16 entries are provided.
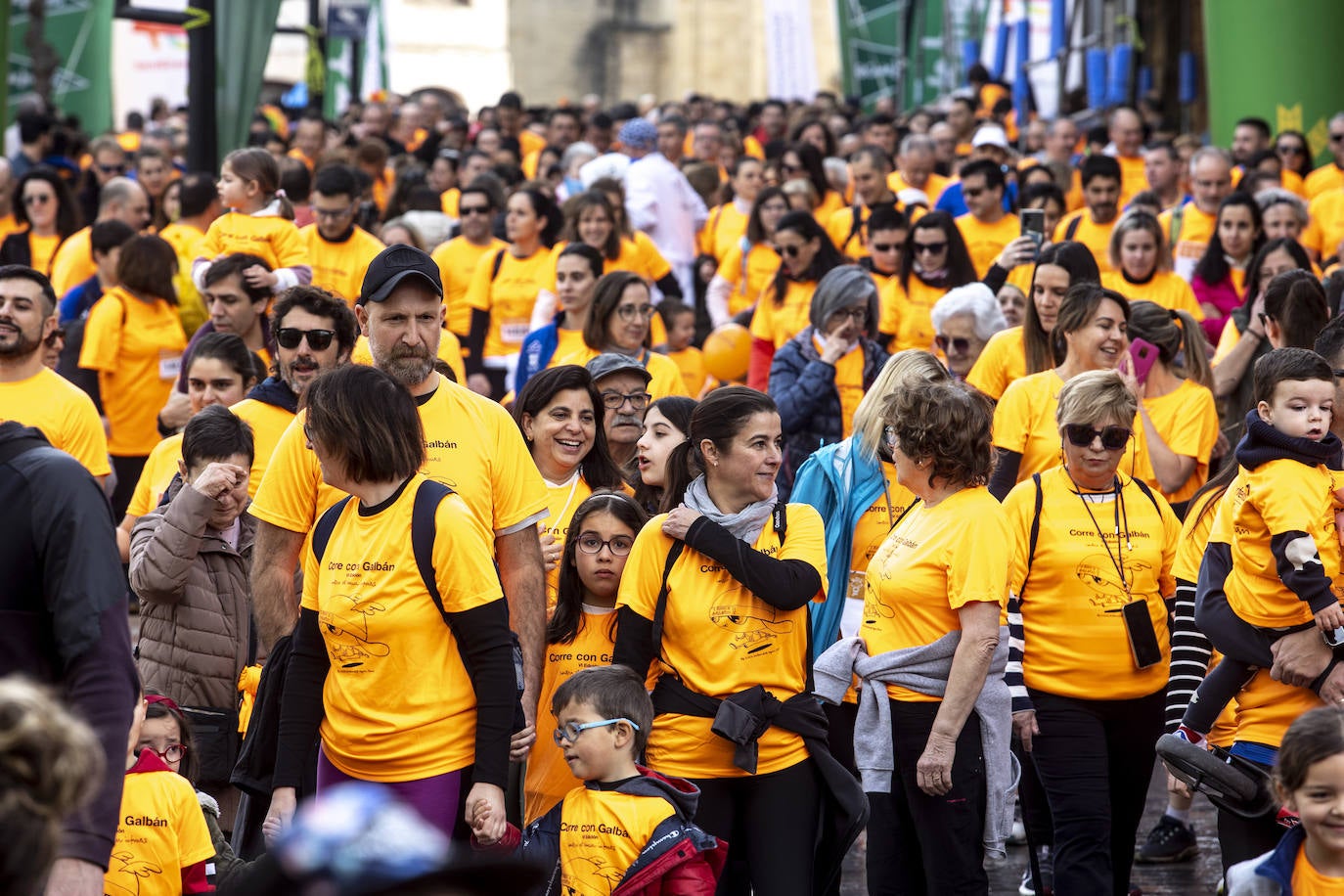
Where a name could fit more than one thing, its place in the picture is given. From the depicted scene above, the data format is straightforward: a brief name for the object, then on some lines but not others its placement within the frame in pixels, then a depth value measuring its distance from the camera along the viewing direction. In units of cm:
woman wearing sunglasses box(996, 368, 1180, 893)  1098
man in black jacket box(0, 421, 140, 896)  677
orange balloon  1969
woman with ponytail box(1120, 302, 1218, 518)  1382
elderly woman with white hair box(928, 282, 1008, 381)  1617
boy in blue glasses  904
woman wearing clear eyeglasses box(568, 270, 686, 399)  1588
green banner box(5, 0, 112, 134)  4200
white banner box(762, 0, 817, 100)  4972
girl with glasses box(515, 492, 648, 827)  1071
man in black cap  966
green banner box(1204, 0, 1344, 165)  2914
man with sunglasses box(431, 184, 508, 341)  2220
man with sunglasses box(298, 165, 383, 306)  2033
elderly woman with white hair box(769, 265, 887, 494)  1535
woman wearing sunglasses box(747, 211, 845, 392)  1911
